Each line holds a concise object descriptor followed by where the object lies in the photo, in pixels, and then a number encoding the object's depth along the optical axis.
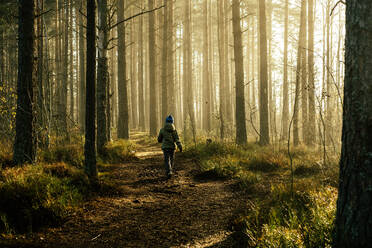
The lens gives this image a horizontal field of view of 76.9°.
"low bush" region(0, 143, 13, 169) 6.35
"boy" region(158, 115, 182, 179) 7.82
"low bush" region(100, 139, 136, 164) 9.25
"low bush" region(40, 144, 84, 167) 7.36
